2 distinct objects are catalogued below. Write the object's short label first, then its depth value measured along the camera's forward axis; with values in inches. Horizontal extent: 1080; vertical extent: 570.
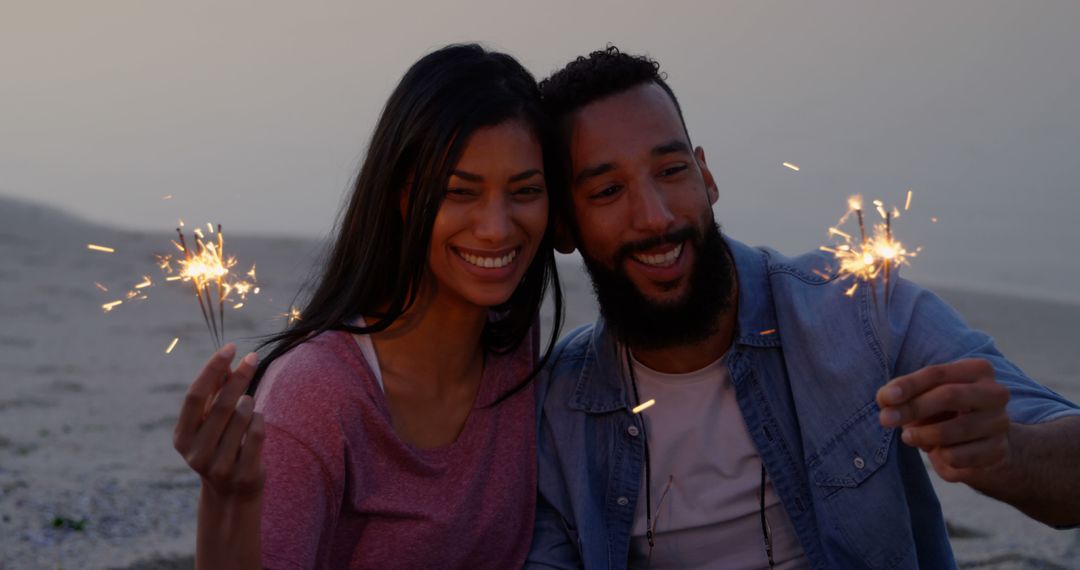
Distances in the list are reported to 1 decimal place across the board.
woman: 121.1
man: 131.5
